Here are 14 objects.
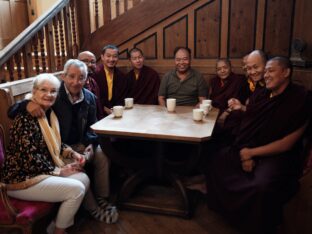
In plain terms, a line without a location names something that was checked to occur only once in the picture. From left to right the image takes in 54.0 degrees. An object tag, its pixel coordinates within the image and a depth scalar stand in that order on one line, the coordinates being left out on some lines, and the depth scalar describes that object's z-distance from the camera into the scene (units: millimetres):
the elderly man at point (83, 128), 2148
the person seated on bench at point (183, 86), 2922
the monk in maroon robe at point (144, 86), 3184
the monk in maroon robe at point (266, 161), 1810
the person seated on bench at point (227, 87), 2836
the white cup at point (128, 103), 2604
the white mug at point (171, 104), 2430
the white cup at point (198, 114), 2152
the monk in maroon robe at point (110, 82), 3016
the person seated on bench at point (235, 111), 2461
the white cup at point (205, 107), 2309
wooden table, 1918
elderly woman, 1722
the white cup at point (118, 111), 2277
